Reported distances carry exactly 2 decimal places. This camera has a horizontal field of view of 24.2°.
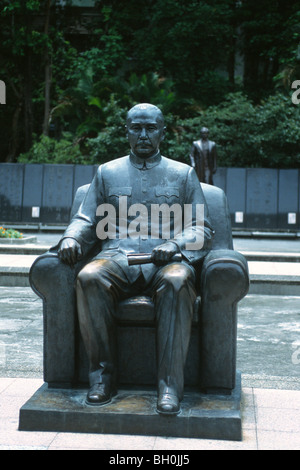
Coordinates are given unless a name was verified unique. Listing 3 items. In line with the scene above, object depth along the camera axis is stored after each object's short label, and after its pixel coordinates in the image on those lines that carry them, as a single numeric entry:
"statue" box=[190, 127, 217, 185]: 15.98
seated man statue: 3.60
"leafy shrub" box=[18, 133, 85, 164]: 21.05
